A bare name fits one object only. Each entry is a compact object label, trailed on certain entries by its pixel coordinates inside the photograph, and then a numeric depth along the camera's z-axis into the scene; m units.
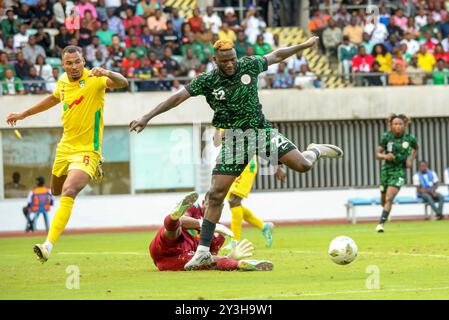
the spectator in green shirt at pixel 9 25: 34.28
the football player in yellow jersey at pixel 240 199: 20.56
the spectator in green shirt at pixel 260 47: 36.47
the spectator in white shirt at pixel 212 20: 36.84
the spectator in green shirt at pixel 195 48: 35.38
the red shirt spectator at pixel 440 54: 37.56
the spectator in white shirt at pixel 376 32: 37.62
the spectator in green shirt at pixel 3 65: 33.16
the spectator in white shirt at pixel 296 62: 36.50
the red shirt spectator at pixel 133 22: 35.59
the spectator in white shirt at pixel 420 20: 38.97
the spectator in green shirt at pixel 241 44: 35.78
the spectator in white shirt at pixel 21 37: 33.88
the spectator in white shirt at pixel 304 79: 35.84
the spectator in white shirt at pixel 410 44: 37.81
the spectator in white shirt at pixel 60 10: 34.62
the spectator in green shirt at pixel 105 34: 34.97
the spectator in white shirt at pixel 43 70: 33.22
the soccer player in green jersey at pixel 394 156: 26.14
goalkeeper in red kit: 14.44
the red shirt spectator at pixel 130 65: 34.16
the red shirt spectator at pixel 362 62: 36.31
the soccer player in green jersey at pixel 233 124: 14.73
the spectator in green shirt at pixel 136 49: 34.56
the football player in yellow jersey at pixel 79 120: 15.71
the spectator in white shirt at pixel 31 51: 33.56
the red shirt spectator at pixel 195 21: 36.31
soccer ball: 14.03
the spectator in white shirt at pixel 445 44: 38.41
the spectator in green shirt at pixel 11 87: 33.06
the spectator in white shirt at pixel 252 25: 37.50
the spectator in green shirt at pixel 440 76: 36.47
